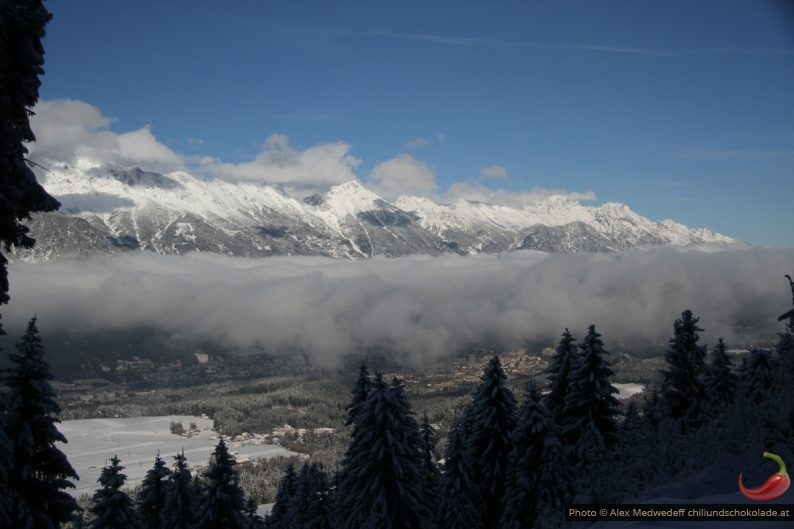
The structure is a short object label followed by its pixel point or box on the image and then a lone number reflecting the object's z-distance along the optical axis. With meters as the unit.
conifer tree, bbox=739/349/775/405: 24.48
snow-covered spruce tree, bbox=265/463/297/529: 43.28
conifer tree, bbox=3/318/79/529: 15.09
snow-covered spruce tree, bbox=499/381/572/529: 21.58
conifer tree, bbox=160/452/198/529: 27.81
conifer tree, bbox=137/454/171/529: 30.34
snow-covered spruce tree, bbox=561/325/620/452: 24.64
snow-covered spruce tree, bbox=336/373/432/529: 23.05
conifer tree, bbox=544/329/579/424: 26.81
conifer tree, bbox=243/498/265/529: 36.69
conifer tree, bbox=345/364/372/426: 24.81
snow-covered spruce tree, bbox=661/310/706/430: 27.48
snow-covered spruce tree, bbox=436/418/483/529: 25.66
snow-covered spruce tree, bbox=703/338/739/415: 28.44
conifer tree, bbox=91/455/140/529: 23.91
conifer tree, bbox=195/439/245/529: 24.70
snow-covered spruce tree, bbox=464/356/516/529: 25.55
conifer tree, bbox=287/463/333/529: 32.91
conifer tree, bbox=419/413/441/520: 29.56
